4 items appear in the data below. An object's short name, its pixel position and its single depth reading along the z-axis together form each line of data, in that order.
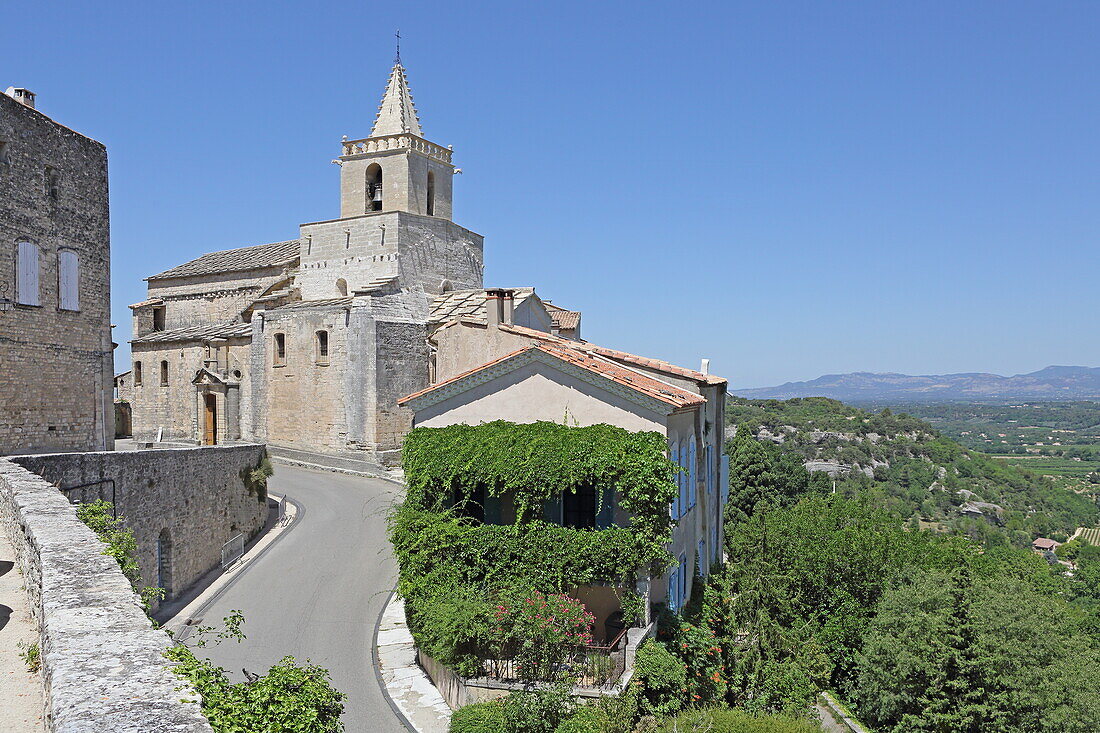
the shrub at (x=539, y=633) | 15.48
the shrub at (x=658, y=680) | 15.77
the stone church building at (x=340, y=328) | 36.47
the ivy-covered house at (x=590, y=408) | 17.30
